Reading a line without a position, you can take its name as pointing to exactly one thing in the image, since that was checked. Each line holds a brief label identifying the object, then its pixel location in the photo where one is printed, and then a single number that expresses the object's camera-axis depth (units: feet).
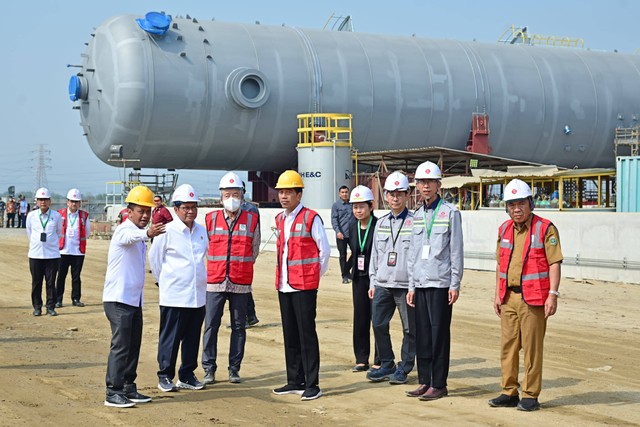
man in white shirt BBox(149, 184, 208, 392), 28.55
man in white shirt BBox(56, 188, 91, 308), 52.06
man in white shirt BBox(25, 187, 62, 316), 48.62
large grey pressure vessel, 102.94
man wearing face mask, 30.60
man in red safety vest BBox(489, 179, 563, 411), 26.07
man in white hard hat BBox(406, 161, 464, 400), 28.02
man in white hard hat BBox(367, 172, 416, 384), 30.55
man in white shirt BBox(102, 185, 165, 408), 26.61
